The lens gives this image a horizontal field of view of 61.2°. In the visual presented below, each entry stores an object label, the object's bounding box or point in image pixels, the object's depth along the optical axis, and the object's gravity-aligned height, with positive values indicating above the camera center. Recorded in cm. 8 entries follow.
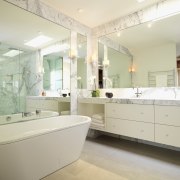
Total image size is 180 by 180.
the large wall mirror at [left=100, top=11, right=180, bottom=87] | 253 +78
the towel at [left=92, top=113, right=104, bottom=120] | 282 -42
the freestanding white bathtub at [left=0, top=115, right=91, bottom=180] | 138 -58
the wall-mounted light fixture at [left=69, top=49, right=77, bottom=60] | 310 +81
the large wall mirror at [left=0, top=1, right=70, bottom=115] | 224 +65
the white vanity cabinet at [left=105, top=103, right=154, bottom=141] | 221 -42
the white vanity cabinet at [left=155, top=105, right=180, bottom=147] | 196 -42
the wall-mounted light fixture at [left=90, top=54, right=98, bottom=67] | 345 +75
